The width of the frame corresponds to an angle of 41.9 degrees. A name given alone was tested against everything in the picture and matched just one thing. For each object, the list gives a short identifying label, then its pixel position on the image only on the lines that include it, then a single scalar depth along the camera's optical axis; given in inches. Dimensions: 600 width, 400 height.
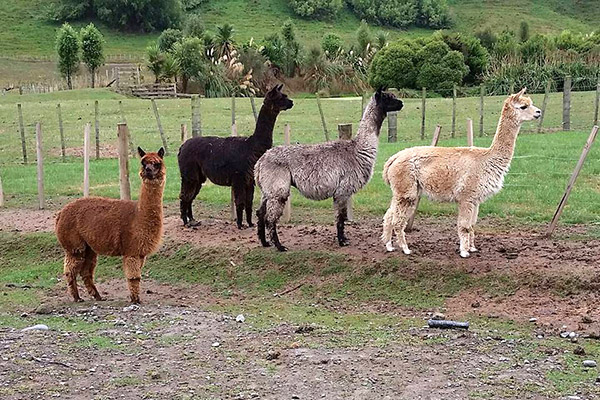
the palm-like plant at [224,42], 1821.5
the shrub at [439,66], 1430.9
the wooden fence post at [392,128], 866.1
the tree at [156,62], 1681.8
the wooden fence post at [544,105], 875.9
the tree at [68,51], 1857.8
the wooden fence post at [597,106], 903.7
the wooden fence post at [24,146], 823.7
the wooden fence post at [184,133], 551.8
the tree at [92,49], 1911.9
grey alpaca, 410.9
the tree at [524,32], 2093.1
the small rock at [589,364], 255.3
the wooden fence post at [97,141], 810.7
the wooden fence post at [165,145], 790.6
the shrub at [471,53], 1491.1
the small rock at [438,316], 322.5
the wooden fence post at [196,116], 729.8
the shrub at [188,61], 1672.0
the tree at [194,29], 2190.5
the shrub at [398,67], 1441.9
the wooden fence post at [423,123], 857.0
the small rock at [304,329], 301.3
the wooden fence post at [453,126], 878.4
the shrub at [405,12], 3341.3
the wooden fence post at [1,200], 573.0
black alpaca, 465.7
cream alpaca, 373.7
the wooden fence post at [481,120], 865.5
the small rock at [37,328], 308.7
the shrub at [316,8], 3243.1
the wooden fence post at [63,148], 820.6
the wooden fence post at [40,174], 546.0
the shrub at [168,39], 2030.9
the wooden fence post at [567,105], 898.7
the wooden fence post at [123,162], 454.0
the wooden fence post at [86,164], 508.5
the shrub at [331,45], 1975.6
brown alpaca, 353.4
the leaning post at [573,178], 388.8
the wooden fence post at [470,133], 444.8
